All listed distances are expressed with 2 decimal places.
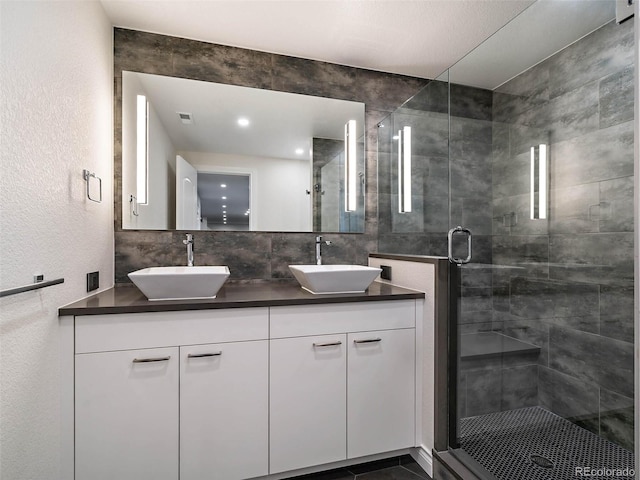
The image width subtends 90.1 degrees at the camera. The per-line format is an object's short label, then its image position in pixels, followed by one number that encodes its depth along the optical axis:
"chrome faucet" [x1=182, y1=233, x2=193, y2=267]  1.98
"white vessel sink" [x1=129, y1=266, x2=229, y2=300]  1.41
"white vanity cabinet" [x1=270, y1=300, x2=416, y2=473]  1.55
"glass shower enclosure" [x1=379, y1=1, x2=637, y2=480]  1.15
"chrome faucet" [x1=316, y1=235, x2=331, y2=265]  2.21
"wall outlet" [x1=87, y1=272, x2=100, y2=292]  1.60
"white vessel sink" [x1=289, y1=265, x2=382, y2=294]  1.68
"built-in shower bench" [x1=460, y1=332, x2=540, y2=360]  1.54
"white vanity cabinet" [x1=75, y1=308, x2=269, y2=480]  1.33
